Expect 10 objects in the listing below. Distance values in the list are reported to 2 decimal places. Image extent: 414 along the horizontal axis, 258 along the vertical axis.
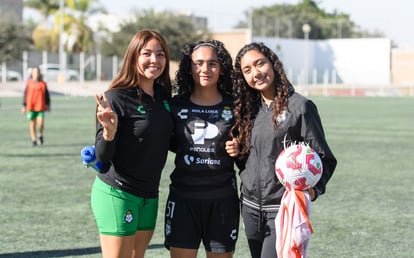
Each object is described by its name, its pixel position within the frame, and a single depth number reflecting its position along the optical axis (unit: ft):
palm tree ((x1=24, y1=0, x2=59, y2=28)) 231.91
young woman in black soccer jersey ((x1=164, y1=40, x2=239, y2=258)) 16.05
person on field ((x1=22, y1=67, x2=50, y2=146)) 57.41
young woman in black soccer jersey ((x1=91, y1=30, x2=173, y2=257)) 15.69
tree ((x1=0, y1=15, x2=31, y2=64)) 186.50
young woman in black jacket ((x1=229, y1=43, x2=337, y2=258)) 15.21
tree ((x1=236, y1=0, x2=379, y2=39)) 333.01
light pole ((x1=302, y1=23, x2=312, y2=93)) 247.29
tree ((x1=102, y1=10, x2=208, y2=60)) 214.69
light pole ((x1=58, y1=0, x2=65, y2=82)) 173.68
